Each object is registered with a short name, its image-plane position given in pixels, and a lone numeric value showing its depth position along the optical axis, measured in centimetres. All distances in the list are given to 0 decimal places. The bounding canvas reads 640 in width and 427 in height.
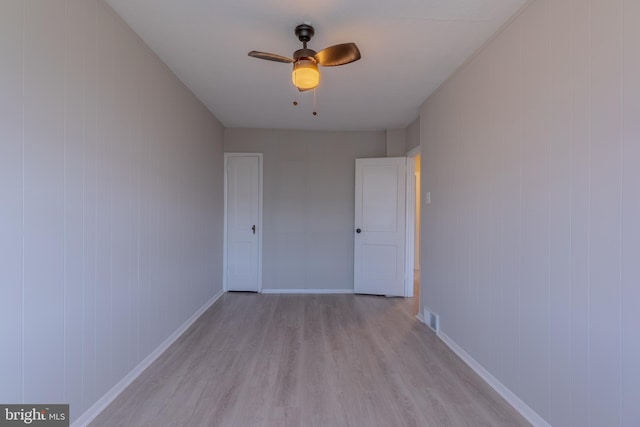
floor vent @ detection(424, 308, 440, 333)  318
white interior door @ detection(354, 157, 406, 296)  465
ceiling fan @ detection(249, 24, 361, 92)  208
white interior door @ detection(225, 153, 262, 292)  486
